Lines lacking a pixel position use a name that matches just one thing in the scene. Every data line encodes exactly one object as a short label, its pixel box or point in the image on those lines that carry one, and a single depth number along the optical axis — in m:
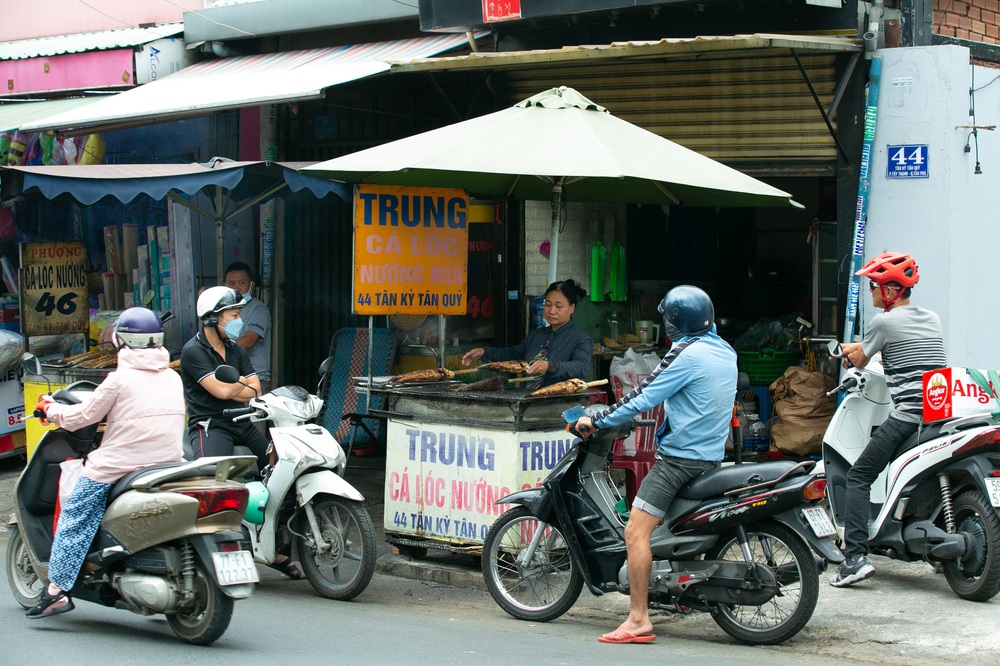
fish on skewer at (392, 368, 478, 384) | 15.67
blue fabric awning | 17.37
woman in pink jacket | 11.36
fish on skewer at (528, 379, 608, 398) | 14.03
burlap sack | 18.30
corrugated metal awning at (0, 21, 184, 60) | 26.06
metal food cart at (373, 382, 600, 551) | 13.86
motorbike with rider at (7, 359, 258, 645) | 10.95
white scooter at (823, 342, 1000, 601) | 12.37
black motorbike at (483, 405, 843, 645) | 11.04
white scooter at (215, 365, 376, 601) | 13.19
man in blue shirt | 11.41
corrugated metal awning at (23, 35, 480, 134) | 20.00
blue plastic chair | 22.19
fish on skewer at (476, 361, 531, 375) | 15.53
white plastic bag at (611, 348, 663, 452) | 16.14
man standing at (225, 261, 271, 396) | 19.58
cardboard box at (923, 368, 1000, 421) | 12.71
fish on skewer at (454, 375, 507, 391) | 15.34
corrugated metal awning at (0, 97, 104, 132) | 24.02
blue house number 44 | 17.03
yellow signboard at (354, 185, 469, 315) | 15.69
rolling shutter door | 18.02
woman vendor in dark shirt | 15.33
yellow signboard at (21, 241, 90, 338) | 21.33
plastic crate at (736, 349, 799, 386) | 19.87
